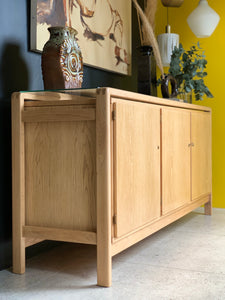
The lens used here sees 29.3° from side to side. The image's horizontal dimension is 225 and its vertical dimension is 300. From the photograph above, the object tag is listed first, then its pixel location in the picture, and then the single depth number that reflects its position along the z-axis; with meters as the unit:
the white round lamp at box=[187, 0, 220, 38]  3.12
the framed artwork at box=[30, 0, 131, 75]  2.17
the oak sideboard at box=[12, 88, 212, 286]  1.74
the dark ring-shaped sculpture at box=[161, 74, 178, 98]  2.84
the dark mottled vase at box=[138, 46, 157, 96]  2.75
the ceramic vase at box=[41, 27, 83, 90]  2.01
